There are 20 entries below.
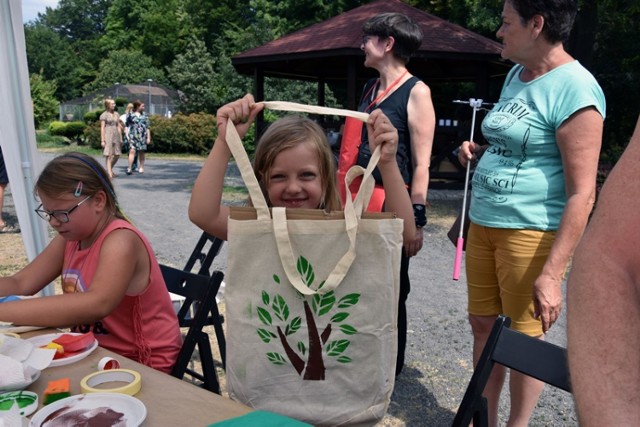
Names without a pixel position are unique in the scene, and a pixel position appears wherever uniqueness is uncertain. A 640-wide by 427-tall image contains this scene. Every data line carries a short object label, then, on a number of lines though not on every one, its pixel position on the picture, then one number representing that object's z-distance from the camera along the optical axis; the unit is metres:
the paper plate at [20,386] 1.38
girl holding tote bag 1.77
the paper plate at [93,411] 1.21
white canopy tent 3.29
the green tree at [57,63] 58.94
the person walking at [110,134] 13.04
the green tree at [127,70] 48.22
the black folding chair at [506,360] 1.55
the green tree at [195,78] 32.19
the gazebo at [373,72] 10.78
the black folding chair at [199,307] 2.10
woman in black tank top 2.80
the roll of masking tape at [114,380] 1.35
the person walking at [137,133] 14.01
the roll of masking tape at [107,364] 1.52
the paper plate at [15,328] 1.81
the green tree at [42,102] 39.26
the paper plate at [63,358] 1.54
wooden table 1.26
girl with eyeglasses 2.00
